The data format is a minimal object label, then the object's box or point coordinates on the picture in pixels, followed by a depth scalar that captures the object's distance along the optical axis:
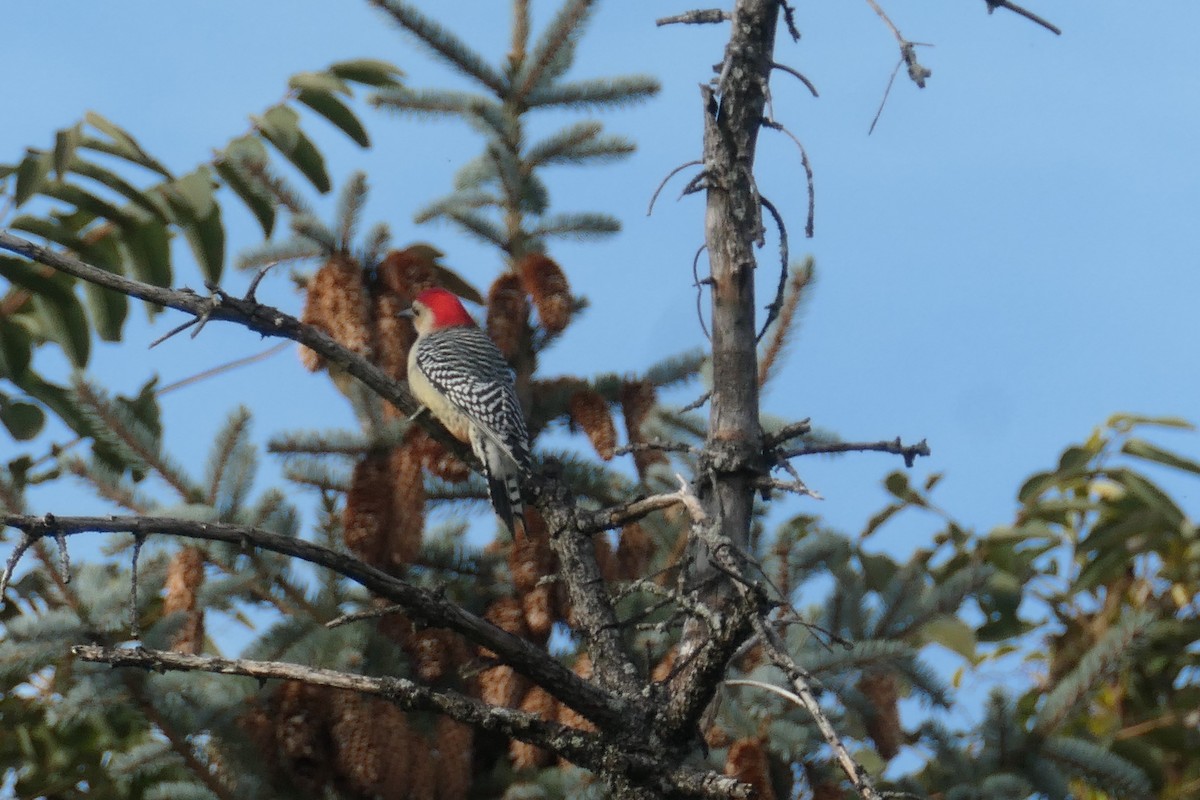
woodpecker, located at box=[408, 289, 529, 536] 10.84
